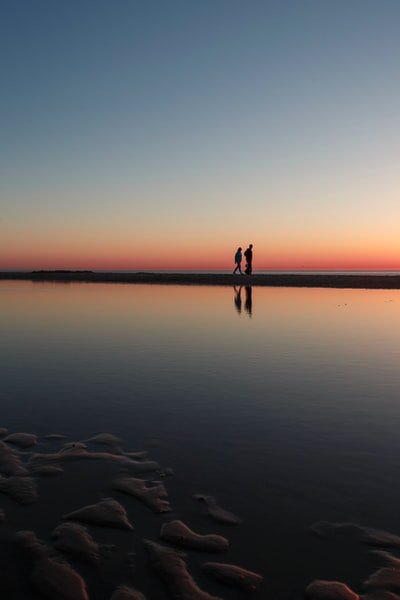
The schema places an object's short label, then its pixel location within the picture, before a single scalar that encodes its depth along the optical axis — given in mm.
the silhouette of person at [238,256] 51469
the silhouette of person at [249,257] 49906
